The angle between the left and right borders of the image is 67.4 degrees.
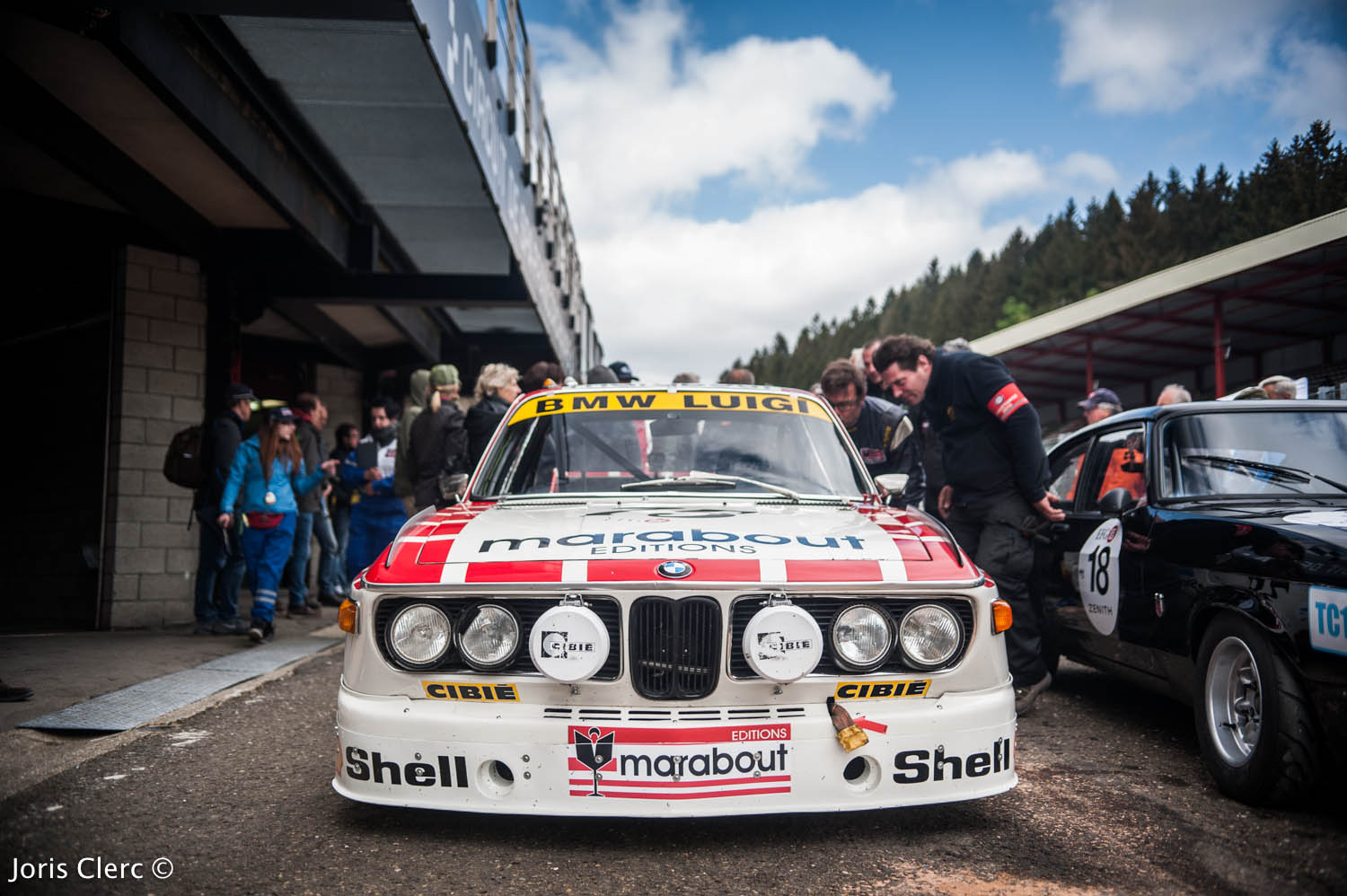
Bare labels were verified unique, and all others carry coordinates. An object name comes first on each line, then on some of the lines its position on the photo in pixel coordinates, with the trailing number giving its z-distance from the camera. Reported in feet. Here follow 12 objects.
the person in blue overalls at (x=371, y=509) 24.43
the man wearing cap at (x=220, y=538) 22.91
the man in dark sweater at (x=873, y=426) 19.34
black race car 9.61
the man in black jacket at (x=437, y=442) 21.91
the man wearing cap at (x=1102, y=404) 25.81
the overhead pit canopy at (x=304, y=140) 17.25
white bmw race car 8.63
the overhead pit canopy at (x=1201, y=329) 28.45
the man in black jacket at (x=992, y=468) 14.89
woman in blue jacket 21.77
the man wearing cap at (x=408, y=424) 23.03
